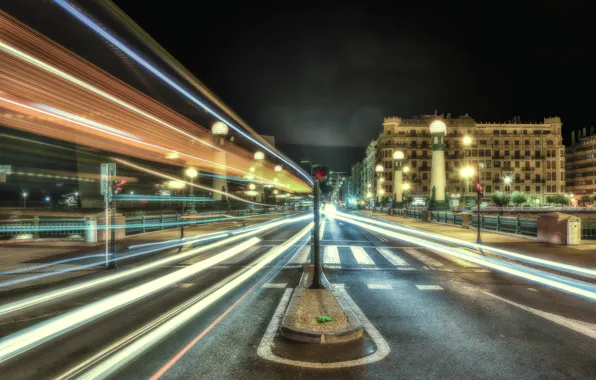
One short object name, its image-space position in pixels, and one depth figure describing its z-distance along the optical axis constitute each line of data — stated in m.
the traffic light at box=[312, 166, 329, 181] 9.83
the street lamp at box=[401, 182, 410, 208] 78.66
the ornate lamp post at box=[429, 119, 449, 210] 45.72
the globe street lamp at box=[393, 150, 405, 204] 60.50
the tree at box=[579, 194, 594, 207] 93.47
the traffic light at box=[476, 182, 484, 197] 20.79
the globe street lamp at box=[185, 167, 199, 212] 34.64
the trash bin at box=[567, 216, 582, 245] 18.86
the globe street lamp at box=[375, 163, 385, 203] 96.94
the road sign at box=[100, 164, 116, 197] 13.73
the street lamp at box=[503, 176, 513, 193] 89.19
